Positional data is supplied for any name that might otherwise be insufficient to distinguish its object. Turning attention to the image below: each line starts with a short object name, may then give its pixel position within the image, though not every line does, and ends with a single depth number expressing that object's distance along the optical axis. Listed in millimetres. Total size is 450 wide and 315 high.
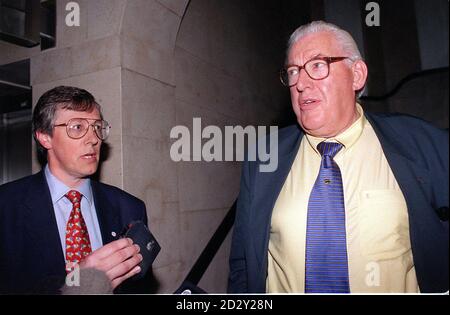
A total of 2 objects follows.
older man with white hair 1337
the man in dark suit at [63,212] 1516
